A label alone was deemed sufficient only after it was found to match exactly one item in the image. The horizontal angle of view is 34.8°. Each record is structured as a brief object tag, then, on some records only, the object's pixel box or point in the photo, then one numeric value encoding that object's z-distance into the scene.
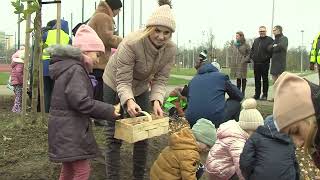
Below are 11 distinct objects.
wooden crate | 3.65
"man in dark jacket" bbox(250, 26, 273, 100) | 11.23
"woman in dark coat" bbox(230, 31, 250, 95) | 12.09
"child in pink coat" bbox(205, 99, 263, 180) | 4.22
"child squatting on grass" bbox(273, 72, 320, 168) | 2.20
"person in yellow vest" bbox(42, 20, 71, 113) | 6.88
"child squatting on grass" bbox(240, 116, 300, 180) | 3.86
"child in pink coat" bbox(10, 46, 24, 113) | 9.80
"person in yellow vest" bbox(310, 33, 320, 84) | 9.00
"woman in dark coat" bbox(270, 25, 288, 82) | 10.85
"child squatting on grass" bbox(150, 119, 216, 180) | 4.02
